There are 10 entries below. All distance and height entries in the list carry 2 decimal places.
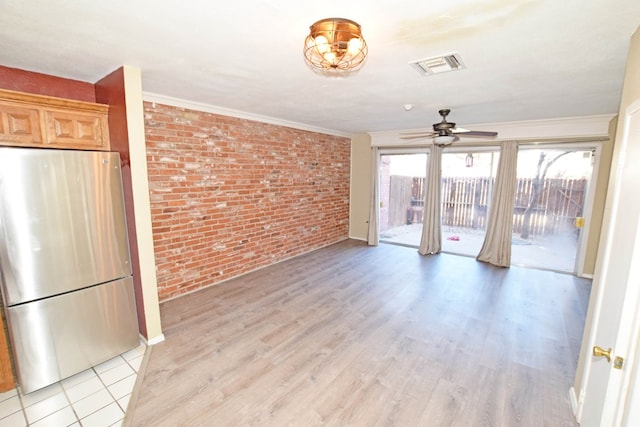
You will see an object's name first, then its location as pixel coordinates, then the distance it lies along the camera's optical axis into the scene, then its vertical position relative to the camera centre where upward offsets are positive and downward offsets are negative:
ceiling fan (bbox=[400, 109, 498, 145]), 3.14 +0.53
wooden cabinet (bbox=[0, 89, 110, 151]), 1.88 +0.40
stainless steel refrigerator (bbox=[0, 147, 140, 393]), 1.85 -0.63
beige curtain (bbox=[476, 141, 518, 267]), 4.51 -0.48
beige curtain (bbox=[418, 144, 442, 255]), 5.20 -0.56
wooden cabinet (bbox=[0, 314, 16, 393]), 1.94 -1.35
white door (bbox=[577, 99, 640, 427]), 1.04 -0.49
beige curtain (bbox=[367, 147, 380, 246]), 5.78 -0.46
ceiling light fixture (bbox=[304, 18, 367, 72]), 1.47 +0.75
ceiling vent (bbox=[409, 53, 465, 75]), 1.97 +0.86
